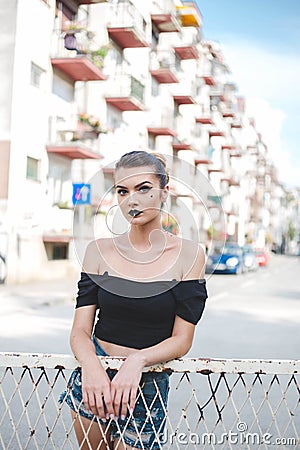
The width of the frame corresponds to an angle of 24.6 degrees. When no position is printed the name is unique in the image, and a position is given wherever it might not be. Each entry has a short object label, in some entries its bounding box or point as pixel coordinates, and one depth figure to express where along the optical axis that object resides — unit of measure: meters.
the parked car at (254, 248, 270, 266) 43.09
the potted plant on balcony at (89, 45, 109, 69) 24.20
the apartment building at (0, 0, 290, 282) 20.70
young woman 2.07
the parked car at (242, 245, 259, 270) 34.22
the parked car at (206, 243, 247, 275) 31.60
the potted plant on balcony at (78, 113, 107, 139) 23.73
